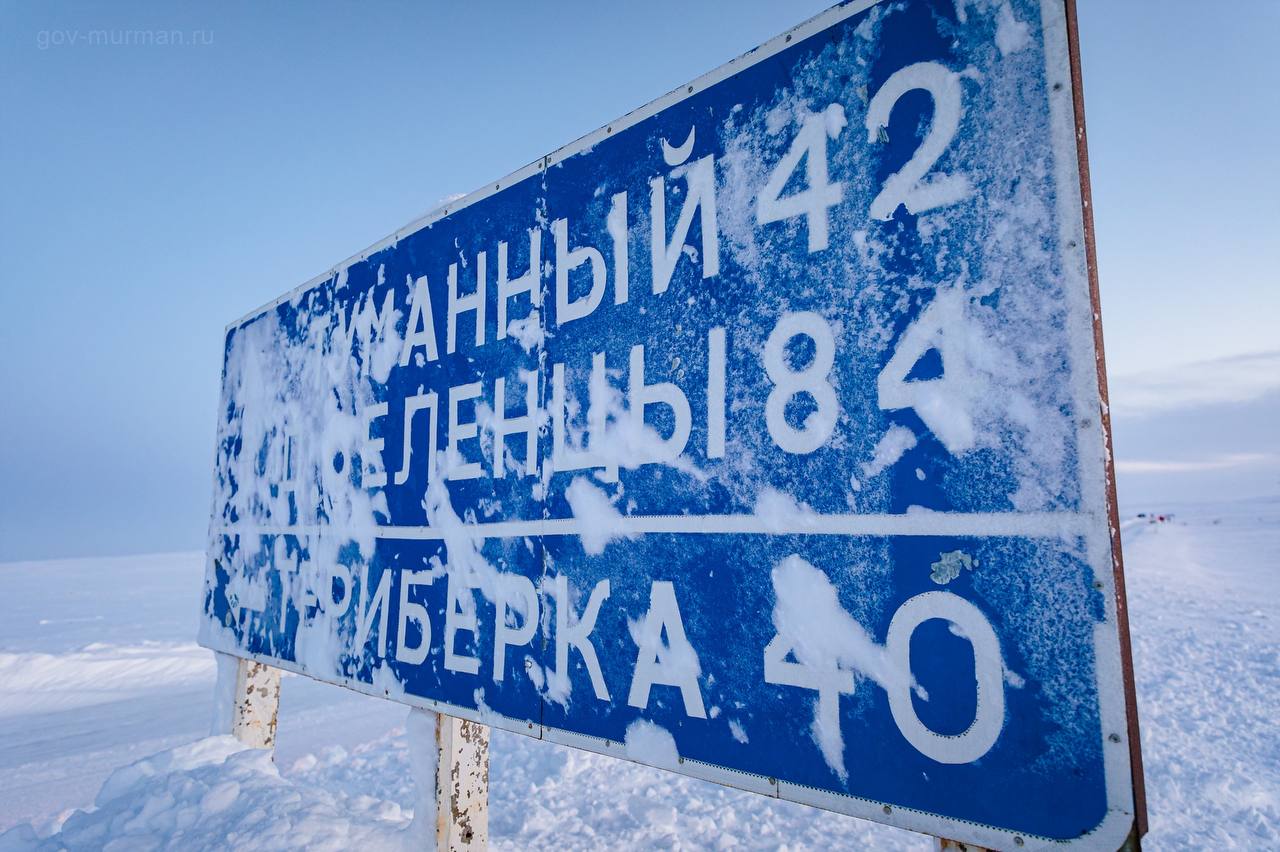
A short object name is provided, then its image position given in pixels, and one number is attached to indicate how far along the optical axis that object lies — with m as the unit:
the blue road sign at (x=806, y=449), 0.98
